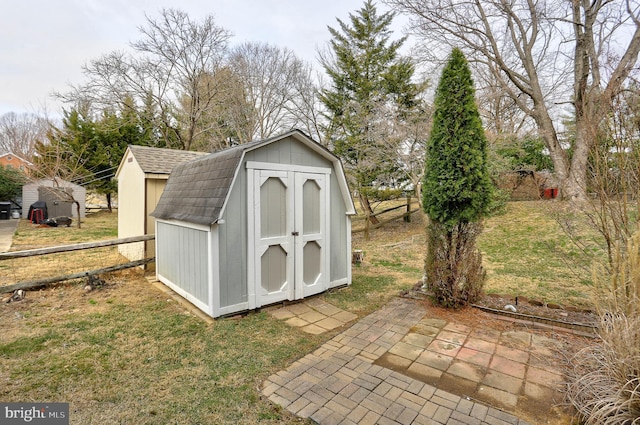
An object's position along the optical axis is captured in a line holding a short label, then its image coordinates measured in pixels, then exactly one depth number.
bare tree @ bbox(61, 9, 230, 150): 14.35
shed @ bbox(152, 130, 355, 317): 4.17
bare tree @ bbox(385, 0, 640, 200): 9.49
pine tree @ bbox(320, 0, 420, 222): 11.66
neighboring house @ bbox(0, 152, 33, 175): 28.31
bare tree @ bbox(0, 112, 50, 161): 25.67
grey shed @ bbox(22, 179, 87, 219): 14.14
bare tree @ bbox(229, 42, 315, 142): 16.83
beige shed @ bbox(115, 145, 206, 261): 6.75
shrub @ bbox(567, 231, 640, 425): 2.03
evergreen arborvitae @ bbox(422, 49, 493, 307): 4.18
